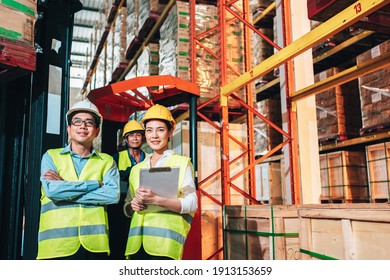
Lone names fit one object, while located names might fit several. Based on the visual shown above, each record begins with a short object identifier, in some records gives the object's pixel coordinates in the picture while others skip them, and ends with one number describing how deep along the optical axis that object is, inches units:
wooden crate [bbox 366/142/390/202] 193.2
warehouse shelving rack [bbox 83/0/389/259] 105.7
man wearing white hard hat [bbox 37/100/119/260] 77.8
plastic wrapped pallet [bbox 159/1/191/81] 224.2
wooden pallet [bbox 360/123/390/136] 190.1
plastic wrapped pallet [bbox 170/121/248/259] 203.2
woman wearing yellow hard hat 81.3
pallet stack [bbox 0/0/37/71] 84.7
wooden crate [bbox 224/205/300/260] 119.6
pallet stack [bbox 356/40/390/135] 187.8
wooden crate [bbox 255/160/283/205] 279.3
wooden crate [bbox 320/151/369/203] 220.4
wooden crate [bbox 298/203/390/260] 70.6
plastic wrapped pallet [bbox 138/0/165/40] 265.0
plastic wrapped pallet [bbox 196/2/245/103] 223.3
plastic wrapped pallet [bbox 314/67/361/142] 224.4
